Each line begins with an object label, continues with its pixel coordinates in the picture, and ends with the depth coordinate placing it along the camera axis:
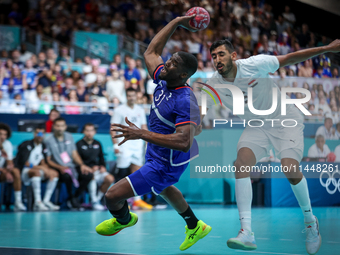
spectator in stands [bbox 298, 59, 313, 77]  12.58
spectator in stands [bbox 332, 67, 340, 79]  12.66
